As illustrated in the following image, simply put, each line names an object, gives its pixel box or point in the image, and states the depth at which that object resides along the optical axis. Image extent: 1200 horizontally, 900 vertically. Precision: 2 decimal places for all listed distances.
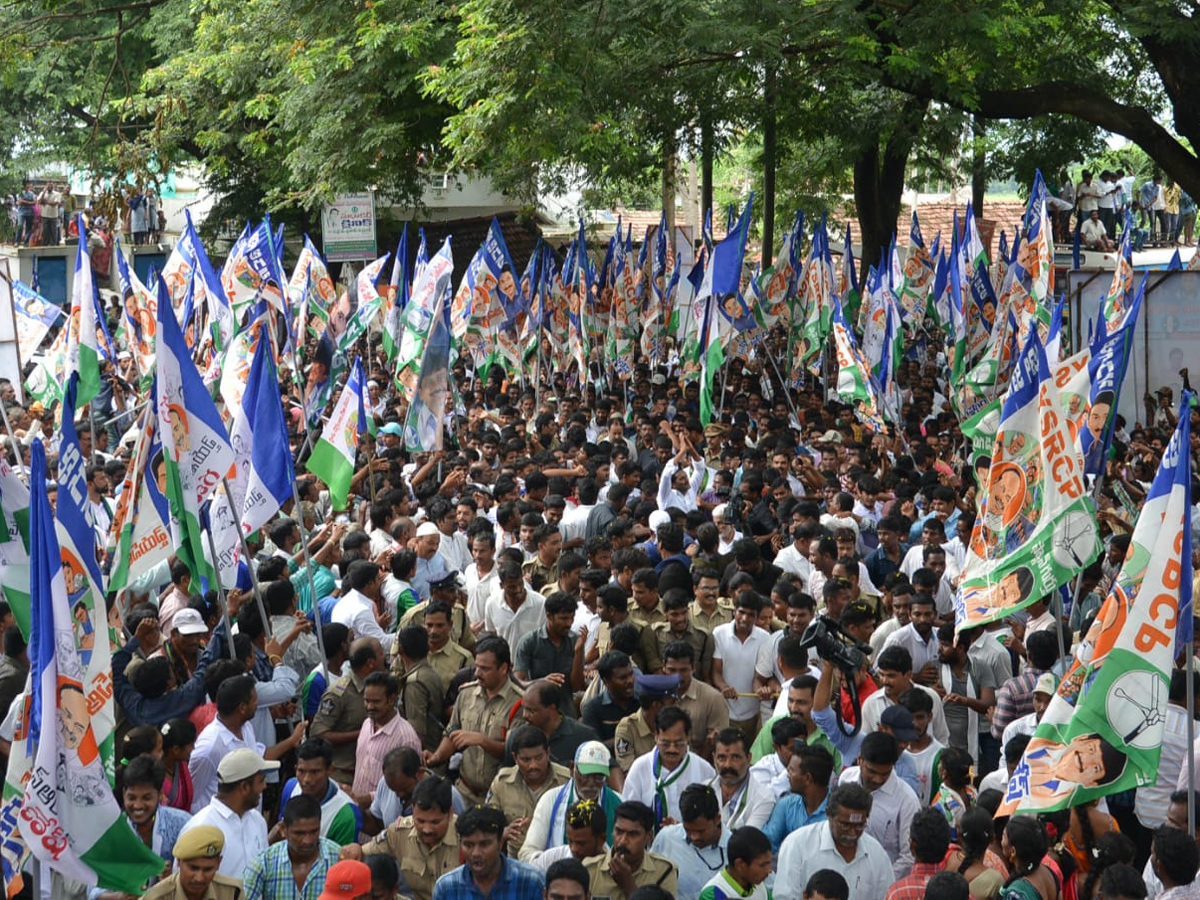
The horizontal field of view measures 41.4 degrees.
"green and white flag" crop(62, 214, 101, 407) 12.25
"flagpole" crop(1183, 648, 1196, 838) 5.58
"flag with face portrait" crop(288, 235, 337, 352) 16.50
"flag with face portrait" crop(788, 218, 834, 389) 16.44
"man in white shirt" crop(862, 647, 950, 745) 7.00
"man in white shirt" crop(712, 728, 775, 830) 6.21
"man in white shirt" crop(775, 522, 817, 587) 9.50
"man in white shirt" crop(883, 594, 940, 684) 8.01
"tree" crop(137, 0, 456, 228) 20.41
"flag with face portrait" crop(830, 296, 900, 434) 12.51
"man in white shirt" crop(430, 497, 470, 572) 10.02
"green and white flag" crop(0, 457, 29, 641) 7.33
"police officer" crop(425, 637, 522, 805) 6.82
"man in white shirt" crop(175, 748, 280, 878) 5.80
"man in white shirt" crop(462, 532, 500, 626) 8.95
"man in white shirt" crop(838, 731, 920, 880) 6.10
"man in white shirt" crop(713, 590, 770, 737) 7.89
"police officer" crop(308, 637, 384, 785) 7.03
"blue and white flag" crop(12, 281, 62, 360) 16.20
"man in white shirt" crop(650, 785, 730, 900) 5.83
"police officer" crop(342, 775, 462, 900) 5.88
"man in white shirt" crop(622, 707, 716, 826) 6.34
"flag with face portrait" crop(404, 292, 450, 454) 11.97
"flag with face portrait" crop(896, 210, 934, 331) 18.52
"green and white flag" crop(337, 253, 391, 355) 15.73
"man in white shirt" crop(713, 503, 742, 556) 10.11
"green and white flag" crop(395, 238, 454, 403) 13.93
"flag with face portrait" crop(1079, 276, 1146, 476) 8.91
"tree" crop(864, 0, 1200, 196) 14.04
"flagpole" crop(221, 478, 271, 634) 7.56
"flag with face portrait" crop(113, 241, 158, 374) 14.81
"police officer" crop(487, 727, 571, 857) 6.25
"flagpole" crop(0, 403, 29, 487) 10.77
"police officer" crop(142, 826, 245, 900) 5.36
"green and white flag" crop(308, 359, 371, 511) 9.44
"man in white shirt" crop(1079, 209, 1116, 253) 24.77
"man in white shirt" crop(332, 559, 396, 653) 8.12
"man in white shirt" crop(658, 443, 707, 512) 11.48
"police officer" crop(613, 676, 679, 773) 6.83
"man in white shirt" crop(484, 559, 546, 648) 8.48
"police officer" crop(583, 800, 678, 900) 5.59
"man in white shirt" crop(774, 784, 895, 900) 5.65
